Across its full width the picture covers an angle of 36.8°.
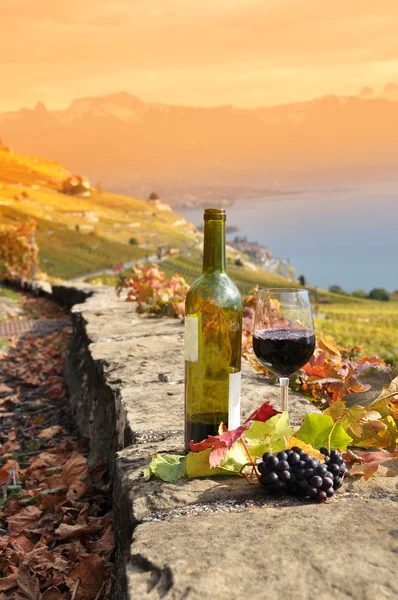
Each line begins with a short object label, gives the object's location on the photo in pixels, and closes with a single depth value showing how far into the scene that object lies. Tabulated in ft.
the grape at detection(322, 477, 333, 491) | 4.63
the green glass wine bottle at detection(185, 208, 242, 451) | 5.40
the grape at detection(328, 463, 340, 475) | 4.82
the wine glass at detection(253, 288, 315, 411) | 5.54
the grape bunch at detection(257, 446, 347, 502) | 4.63
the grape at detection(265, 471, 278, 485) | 4.66
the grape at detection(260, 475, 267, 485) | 4.73
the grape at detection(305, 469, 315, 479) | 4.60
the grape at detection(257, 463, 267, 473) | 4.74
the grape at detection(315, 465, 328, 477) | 4.63
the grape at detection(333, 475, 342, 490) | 4.81
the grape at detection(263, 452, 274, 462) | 4.73
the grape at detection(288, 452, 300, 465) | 4.69
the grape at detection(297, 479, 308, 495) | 4.65
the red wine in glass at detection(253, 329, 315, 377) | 5.52
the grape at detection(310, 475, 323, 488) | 4.57
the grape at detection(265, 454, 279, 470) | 4.66
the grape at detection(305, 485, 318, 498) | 4.63
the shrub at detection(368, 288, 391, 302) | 104.87
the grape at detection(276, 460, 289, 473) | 4.64
